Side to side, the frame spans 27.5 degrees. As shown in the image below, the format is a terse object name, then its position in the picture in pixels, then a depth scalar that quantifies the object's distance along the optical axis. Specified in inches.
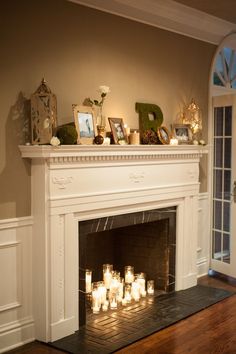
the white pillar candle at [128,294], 163.6
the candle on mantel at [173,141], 171.5
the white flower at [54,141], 124.7
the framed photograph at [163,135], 169.6
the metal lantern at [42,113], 127.3
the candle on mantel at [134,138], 158.1
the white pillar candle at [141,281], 169.2
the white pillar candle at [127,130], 158.6
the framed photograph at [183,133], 180.2
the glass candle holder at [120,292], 162.0
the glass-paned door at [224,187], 193.2
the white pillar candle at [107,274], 165.5
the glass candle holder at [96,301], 153.7
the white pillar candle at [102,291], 155.8
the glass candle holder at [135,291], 166.2
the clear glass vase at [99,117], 147.9
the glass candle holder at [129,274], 171.3
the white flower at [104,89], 144.6
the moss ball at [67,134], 129.6
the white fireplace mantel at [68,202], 129.3
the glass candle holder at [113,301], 157.0
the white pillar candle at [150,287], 172.6
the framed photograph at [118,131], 152.3
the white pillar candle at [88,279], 158.7
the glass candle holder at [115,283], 158.9
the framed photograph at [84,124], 136.7
